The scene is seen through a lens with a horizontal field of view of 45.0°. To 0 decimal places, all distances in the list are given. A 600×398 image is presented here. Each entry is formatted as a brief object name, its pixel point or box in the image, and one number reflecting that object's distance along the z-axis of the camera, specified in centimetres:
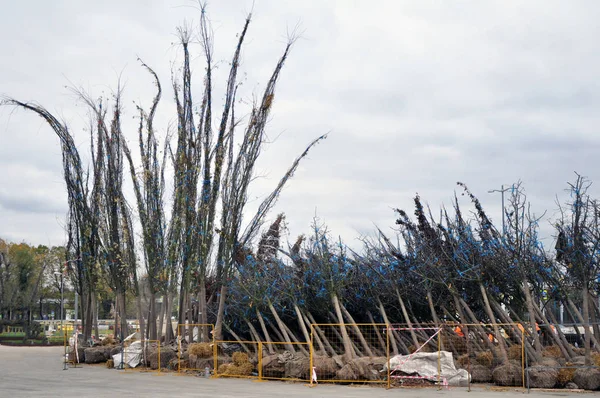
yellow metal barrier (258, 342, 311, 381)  2114
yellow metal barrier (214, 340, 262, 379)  2256
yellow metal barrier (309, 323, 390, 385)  2028
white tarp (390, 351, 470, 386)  1975
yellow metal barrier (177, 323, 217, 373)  2367
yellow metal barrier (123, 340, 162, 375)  2533
